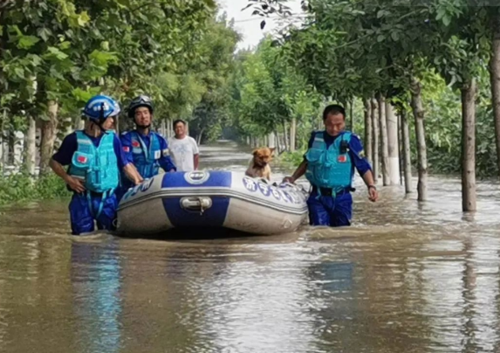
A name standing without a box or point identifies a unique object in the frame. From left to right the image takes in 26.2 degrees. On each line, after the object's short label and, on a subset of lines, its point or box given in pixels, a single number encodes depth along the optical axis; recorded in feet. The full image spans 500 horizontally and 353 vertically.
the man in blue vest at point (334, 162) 38.47
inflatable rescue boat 38.11
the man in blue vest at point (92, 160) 35.58
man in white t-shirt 52.24
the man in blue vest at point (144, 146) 39.60
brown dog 46.32
